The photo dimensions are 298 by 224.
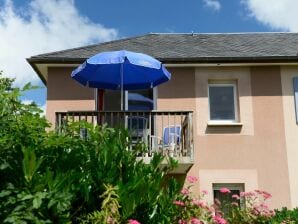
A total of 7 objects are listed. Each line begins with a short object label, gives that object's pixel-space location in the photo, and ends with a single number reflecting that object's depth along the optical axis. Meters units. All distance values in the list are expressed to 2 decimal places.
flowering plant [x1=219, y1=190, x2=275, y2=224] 6.44
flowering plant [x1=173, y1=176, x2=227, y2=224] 4.64
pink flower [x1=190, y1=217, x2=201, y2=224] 4.58
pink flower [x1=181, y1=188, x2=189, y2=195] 5.22
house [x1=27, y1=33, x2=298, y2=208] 10.10
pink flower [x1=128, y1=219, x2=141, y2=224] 3.65
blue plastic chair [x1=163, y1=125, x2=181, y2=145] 8.76
